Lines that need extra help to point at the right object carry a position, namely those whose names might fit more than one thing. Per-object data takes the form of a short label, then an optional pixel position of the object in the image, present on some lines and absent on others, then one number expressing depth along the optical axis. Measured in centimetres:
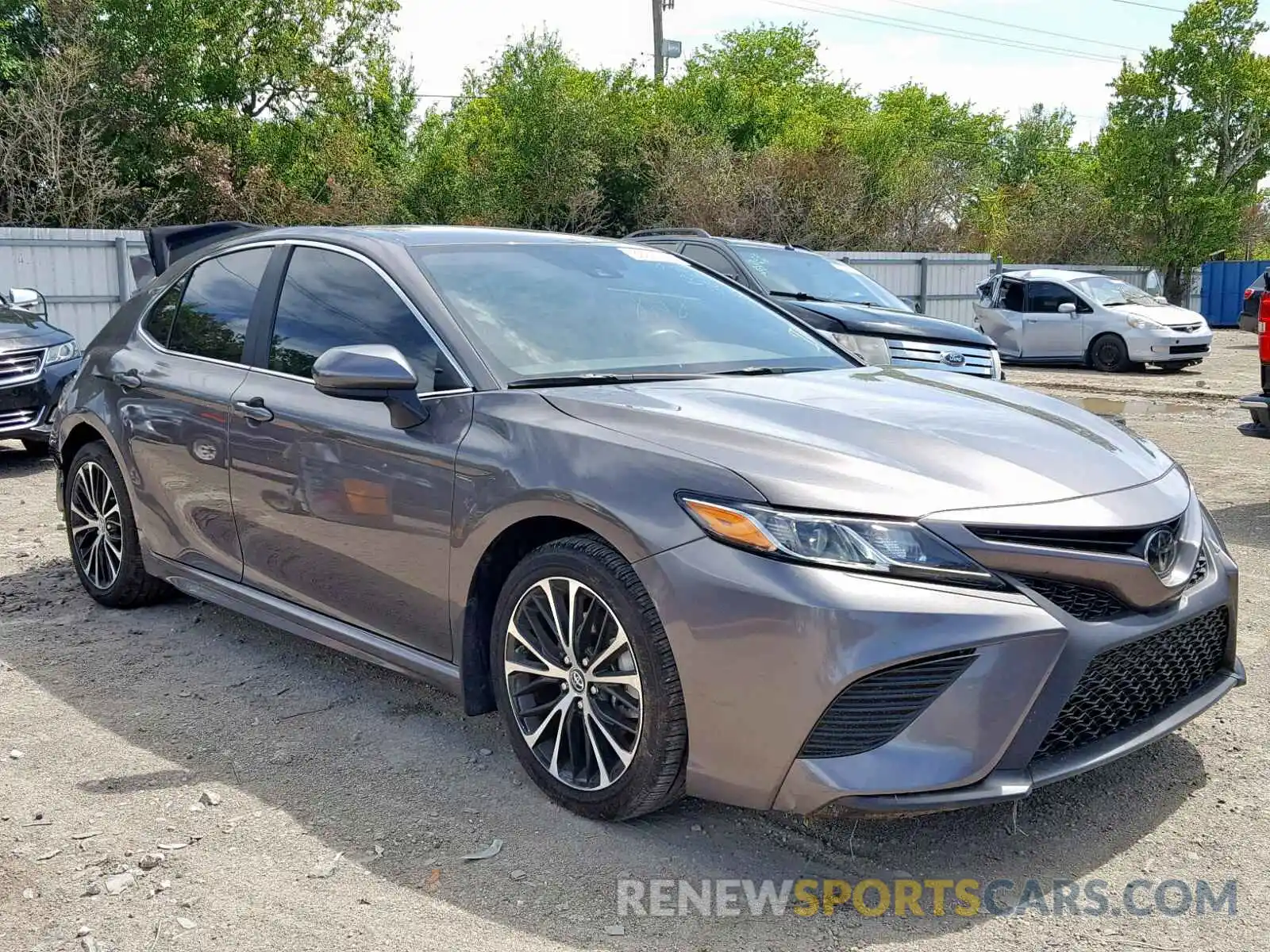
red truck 678
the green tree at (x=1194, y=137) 3366
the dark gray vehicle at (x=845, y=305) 976
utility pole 3872
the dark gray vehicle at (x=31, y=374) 895
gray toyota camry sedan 280
